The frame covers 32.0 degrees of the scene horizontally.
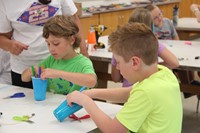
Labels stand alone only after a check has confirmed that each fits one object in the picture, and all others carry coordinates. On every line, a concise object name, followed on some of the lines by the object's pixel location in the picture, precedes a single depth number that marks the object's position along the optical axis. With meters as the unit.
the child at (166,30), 3.88
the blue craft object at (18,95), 2.02
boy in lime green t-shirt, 1.34
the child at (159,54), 2.52
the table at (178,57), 2.67
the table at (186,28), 4.50
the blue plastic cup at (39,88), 1.89
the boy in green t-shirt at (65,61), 1.98
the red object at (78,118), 1.66
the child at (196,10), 3.74
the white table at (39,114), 1.56
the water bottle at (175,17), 4.55
